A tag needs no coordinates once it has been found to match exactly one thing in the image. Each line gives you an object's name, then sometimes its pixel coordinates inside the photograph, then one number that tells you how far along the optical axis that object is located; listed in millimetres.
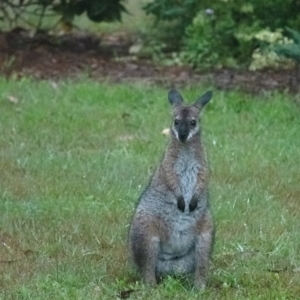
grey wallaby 12680
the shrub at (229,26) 26172
